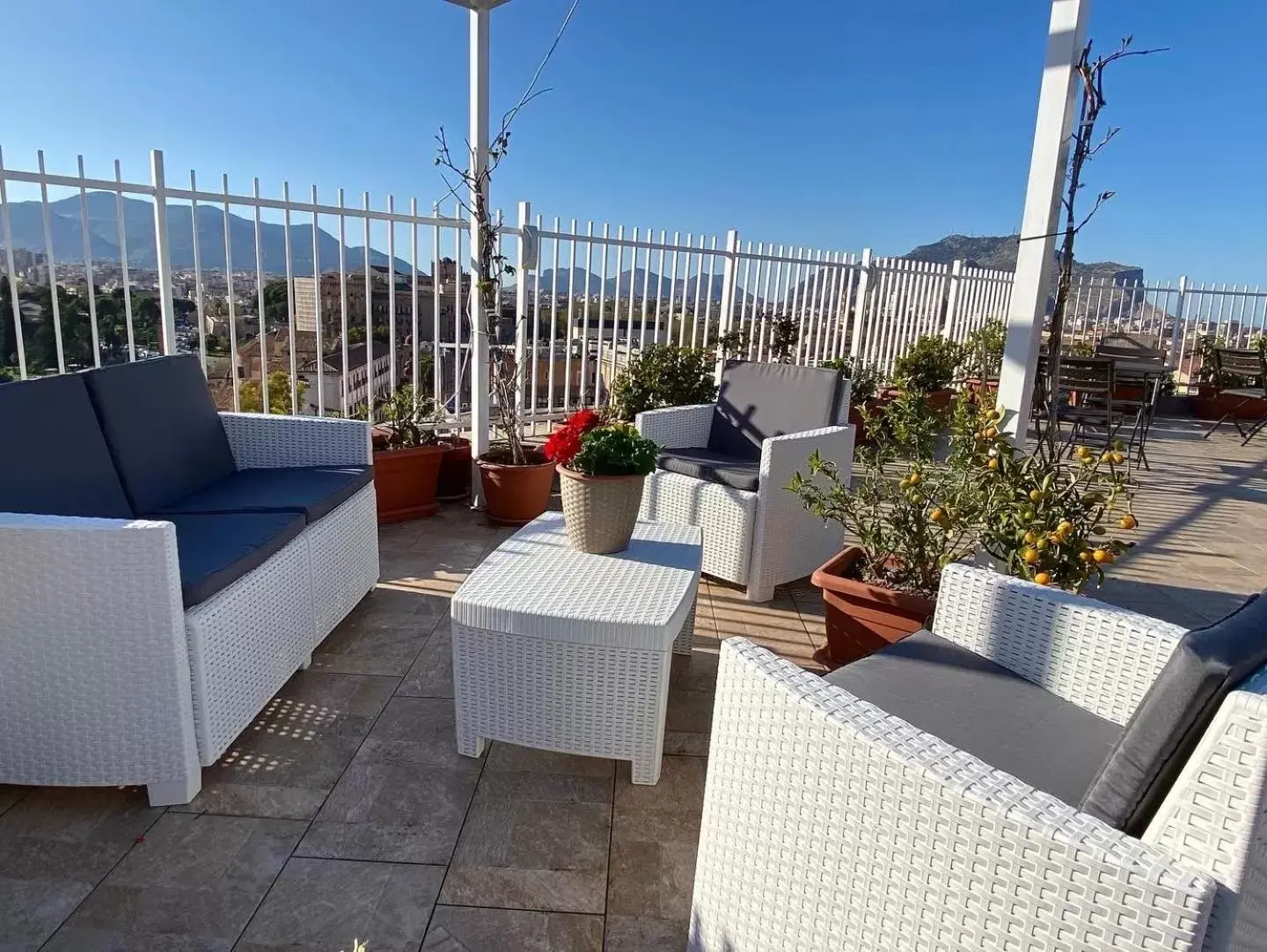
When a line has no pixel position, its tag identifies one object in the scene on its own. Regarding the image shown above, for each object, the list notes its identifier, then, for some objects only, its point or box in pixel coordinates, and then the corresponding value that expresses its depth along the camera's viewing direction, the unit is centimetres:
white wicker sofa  173
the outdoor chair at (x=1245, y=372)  778
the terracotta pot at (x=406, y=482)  405
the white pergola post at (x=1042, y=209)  294
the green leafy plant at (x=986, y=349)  795
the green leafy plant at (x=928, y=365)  707
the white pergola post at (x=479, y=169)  395
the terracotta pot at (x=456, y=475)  451
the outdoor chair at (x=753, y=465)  326
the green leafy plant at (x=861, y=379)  639
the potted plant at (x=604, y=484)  230
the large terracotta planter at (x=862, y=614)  243
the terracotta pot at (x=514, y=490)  413
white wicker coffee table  189
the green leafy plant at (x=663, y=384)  488
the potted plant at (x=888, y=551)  245
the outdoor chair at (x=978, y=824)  84
